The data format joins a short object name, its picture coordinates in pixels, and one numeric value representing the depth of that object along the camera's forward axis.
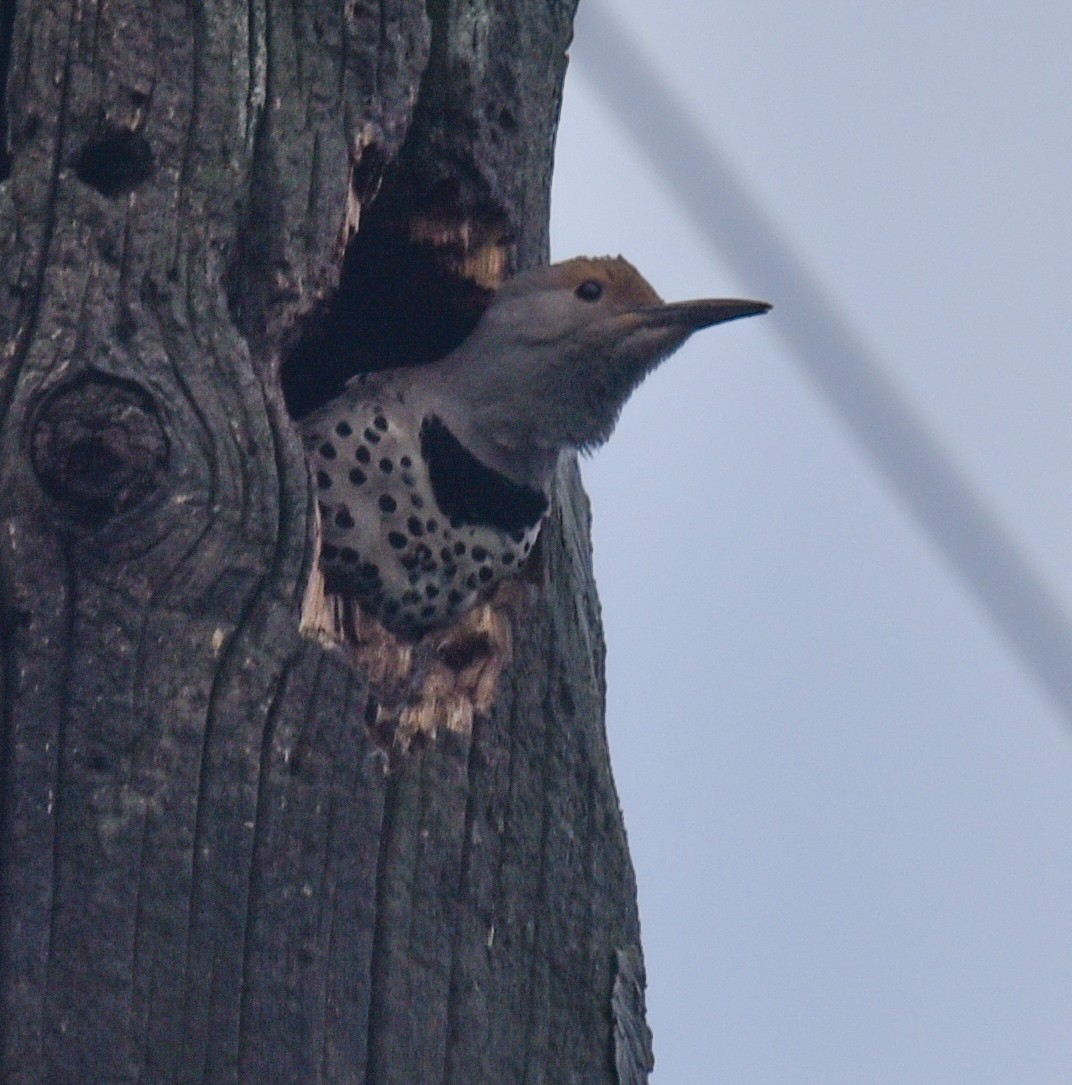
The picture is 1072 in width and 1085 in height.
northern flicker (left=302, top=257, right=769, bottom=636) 6.05
